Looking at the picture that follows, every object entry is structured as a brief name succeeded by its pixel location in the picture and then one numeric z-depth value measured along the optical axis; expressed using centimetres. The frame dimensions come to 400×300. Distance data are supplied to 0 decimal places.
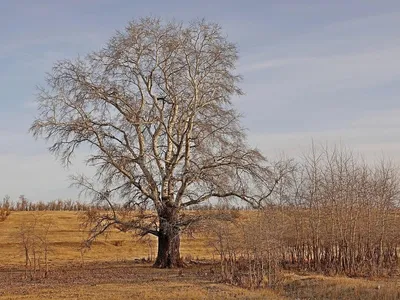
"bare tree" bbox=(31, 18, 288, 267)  3256
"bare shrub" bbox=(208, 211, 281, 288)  2402
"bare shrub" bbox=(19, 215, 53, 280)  2906
